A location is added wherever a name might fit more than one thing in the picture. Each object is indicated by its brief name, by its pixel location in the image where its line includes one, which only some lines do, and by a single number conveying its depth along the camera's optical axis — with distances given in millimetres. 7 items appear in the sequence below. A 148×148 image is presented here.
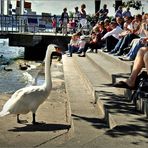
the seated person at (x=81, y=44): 19328
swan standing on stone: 7363
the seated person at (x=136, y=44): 10547
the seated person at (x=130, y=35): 12586
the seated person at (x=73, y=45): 20084
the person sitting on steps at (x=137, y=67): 7363
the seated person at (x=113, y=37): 15005
